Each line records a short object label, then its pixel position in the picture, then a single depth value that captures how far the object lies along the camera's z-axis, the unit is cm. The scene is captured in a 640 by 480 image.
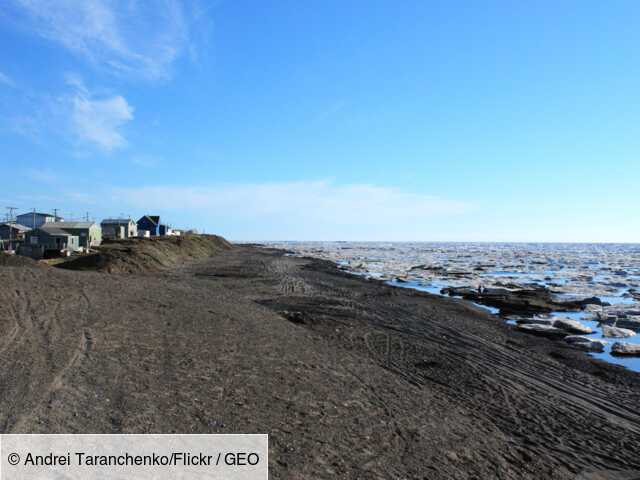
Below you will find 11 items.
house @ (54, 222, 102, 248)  6222
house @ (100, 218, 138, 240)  8819
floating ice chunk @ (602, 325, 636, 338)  2122
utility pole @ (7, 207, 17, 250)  6252
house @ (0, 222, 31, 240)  6738
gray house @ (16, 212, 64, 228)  8819
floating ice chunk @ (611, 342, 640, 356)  1769
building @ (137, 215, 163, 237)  11138
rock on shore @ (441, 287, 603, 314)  2939
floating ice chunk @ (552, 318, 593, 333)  2166
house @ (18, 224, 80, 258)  5500
